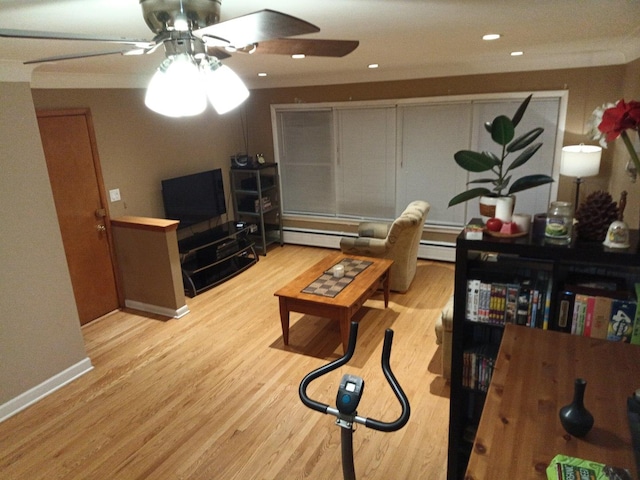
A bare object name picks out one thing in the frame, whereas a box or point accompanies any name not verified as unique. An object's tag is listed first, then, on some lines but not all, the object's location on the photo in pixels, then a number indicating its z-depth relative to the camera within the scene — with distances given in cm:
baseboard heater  547
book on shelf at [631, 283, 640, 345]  177
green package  104
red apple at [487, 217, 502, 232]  197
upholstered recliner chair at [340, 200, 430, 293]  441
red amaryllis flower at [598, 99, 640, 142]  155
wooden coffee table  341
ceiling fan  121
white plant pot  200
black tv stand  482
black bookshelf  179
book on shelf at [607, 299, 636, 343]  179
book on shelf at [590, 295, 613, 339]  182
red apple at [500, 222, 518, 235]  194
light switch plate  440
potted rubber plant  197
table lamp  392
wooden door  387
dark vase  121
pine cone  182
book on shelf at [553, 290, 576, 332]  191
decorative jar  183
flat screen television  495
